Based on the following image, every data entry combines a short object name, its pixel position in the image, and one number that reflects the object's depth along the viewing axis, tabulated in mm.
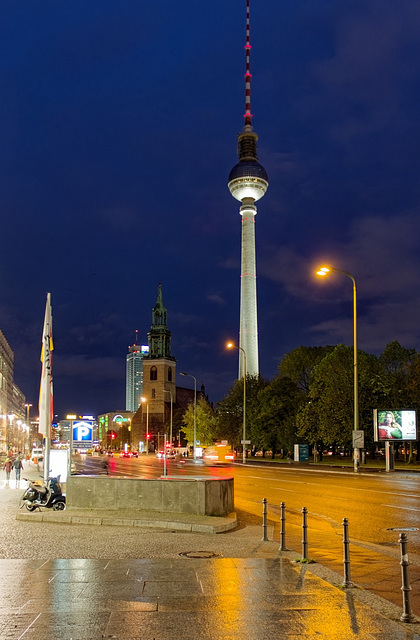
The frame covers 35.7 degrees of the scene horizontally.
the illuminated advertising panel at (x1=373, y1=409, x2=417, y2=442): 41406
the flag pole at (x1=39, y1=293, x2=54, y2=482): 19828
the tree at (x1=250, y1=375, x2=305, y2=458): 71125
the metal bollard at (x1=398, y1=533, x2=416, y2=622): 6734
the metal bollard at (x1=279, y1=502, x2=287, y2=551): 11033
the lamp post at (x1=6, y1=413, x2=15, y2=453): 128587
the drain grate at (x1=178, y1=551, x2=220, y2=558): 10477
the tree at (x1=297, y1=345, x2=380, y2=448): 55438
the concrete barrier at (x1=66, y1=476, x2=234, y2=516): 15188
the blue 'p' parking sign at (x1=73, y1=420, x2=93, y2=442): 22031
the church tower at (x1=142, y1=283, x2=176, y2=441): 166750
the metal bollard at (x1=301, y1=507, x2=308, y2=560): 10172
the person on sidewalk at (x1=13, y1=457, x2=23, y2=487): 34175
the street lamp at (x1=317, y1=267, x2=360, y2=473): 39116
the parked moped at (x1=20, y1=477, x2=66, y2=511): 17045
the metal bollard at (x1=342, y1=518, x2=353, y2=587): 8297
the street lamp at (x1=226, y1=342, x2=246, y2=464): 61819
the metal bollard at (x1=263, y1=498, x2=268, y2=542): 12326
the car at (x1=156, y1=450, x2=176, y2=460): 88694
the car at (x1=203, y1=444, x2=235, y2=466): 68188
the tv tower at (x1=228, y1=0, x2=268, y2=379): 142625
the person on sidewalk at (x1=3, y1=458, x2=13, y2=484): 36656
